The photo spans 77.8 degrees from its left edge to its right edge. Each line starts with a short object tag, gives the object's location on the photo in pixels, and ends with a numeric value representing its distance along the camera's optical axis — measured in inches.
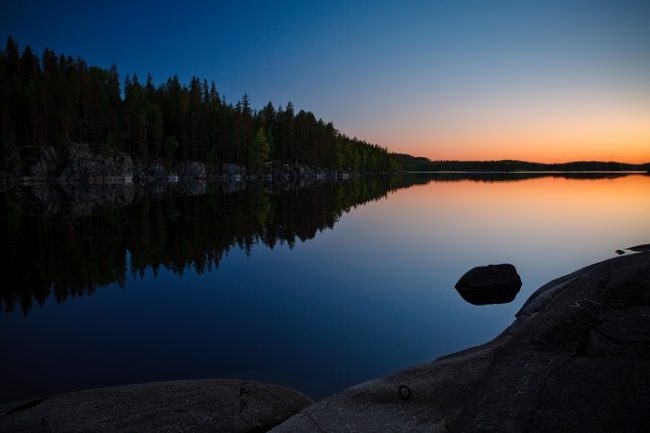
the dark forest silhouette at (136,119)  3580.2
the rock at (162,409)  266.8
